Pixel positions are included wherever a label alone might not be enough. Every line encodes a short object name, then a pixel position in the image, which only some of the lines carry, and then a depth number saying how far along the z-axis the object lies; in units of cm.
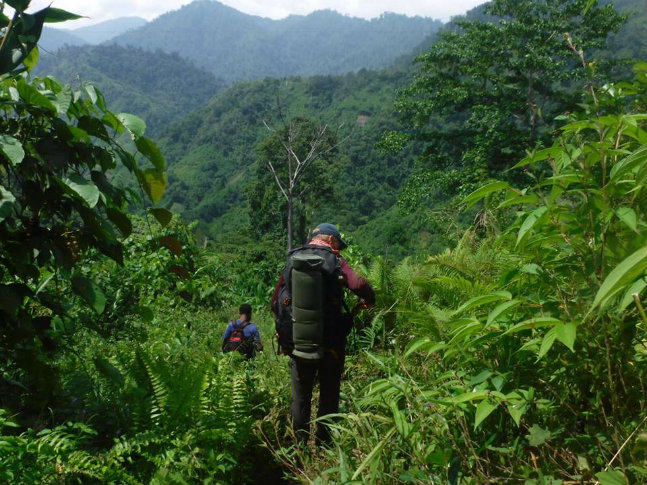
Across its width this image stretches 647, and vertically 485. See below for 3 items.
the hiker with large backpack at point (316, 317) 322
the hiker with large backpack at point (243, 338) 540
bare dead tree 3701
